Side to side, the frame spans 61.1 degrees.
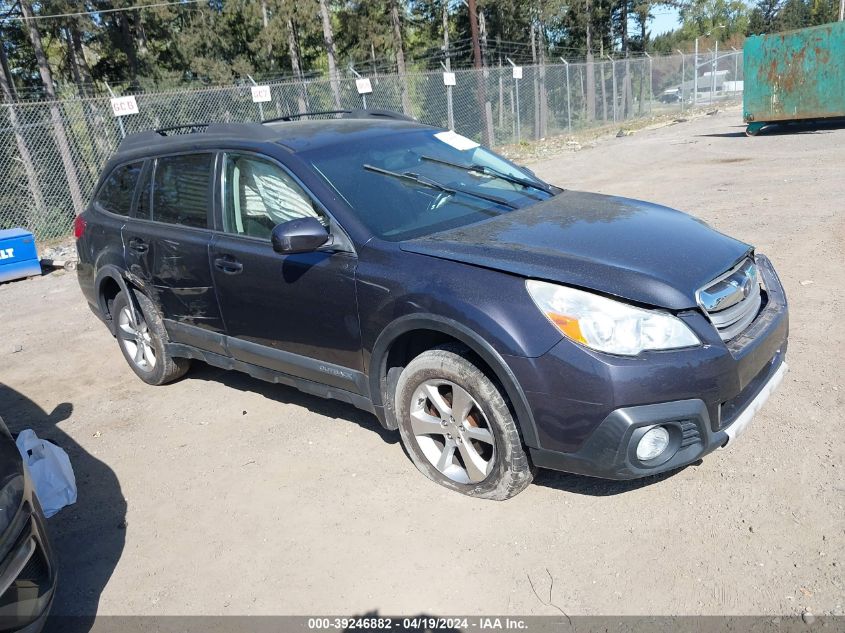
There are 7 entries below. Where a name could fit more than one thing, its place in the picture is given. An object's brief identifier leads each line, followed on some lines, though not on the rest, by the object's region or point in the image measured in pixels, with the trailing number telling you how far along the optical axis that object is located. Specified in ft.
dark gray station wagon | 9.50
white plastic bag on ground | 12.58
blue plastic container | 31.55
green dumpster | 56.49
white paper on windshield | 15.16
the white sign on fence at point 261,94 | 49.08
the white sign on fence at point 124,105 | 41.42
